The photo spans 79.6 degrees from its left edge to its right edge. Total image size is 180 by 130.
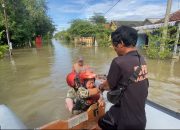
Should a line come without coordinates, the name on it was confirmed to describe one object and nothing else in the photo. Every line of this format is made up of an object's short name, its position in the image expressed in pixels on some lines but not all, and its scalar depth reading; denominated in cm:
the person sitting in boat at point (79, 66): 290
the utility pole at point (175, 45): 720
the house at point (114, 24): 1976
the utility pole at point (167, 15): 702
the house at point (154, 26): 836
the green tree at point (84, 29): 1742
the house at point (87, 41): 1687
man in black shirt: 109
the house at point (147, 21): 1458
